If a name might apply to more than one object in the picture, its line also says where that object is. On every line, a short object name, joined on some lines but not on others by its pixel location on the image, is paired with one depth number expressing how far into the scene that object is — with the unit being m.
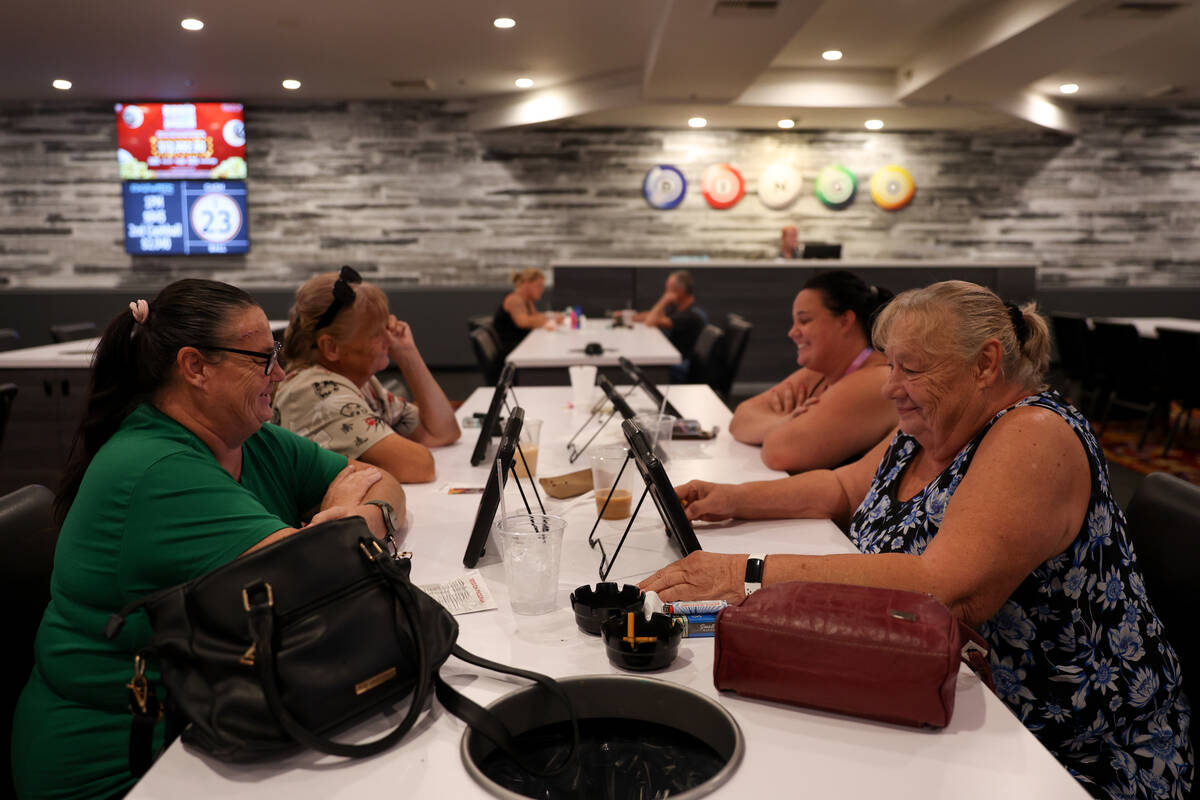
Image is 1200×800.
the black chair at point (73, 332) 5.64
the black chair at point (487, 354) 5.39
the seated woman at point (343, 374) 2.25
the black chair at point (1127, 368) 6.09
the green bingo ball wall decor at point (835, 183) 10.27
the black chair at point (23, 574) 1.47
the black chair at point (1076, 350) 6.81
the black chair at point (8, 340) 5.22
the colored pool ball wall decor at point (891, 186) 10.29
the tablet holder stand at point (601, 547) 1.57
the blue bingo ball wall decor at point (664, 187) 10.19
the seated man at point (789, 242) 9.73
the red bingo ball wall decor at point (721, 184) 10.21
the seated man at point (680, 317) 6.72
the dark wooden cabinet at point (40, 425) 4.43
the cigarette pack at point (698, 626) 1.34
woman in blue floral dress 1.38
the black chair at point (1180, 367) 5.54
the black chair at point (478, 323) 5.86
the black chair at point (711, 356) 5.32
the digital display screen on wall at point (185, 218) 9.81
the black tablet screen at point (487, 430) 2.50
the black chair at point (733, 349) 5.13
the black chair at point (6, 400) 3.30
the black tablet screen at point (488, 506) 1.62
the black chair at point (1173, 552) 1.51
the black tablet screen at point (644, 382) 2.93
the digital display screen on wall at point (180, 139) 9.61
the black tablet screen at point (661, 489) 1.52
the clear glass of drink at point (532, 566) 1.41
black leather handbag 0.98
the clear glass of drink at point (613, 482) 1.95
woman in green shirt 1.24
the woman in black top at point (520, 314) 7.03
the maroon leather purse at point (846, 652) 1.05
